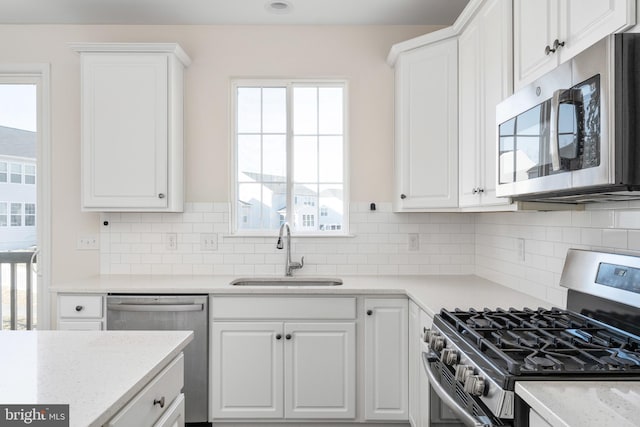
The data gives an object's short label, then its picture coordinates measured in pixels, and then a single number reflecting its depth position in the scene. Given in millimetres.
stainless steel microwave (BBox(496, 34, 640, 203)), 1079
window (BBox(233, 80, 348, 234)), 3193
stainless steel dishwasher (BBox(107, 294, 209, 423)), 2545
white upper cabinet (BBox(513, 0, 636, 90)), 1210
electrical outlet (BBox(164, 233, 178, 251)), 3123
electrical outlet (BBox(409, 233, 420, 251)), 3117
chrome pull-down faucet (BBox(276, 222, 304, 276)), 3018
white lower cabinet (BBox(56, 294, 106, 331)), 2586
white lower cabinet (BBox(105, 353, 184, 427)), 1064
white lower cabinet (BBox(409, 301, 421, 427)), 2311
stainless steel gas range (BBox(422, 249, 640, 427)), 1106
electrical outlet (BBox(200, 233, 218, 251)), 3127
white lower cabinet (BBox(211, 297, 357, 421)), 2549
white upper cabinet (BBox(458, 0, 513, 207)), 1971
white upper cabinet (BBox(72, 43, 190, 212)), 2834
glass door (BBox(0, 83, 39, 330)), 3160
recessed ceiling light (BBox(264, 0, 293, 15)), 2789
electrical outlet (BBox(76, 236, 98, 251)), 3145
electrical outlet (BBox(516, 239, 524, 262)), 2375
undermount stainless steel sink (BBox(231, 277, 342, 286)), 2977
